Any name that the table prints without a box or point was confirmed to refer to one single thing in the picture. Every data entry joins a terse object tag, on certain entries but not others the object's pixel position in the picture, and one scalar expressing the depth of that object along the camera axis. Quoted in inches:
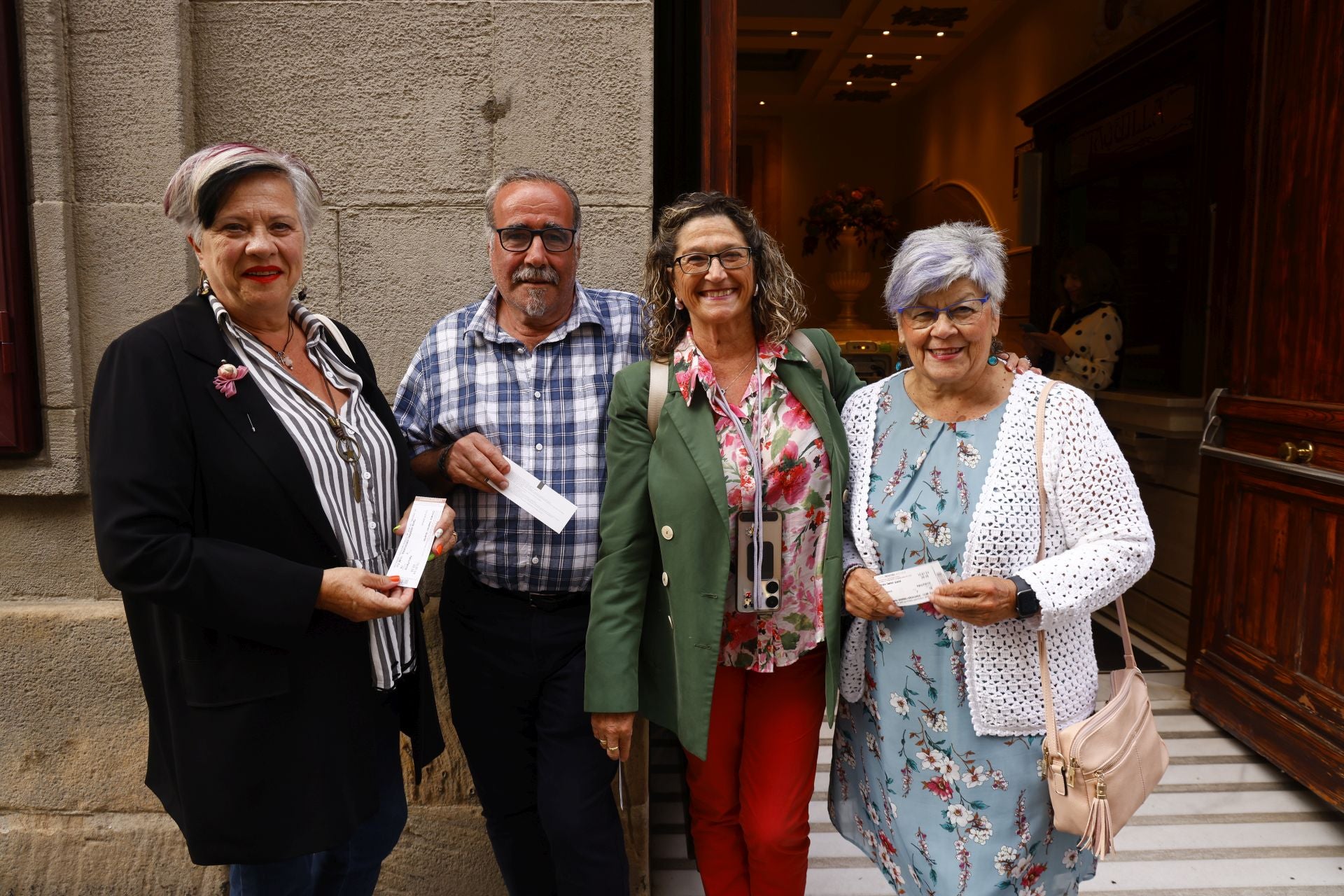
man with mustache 89.1
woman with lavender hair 75.6
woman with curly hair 82.9
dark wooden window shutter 102.4
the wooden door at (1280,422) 124.8
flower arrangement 294.4
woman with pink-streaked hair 67.1
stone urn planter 299.1
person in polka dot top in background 217.8
